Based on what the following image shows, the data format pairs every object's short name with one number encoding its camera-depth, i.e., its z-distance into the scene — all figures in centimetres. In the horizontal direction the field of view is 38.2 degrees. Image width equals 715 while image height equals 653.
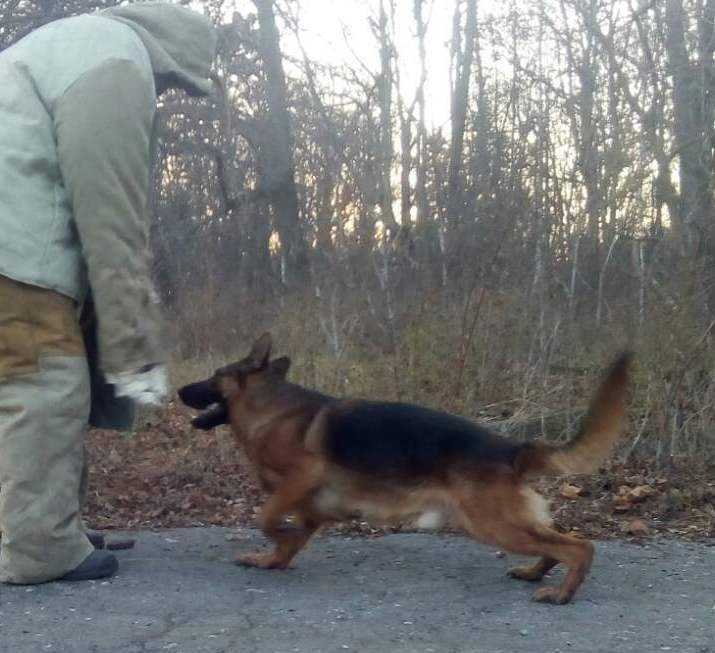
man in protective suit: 436
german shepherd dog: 462
